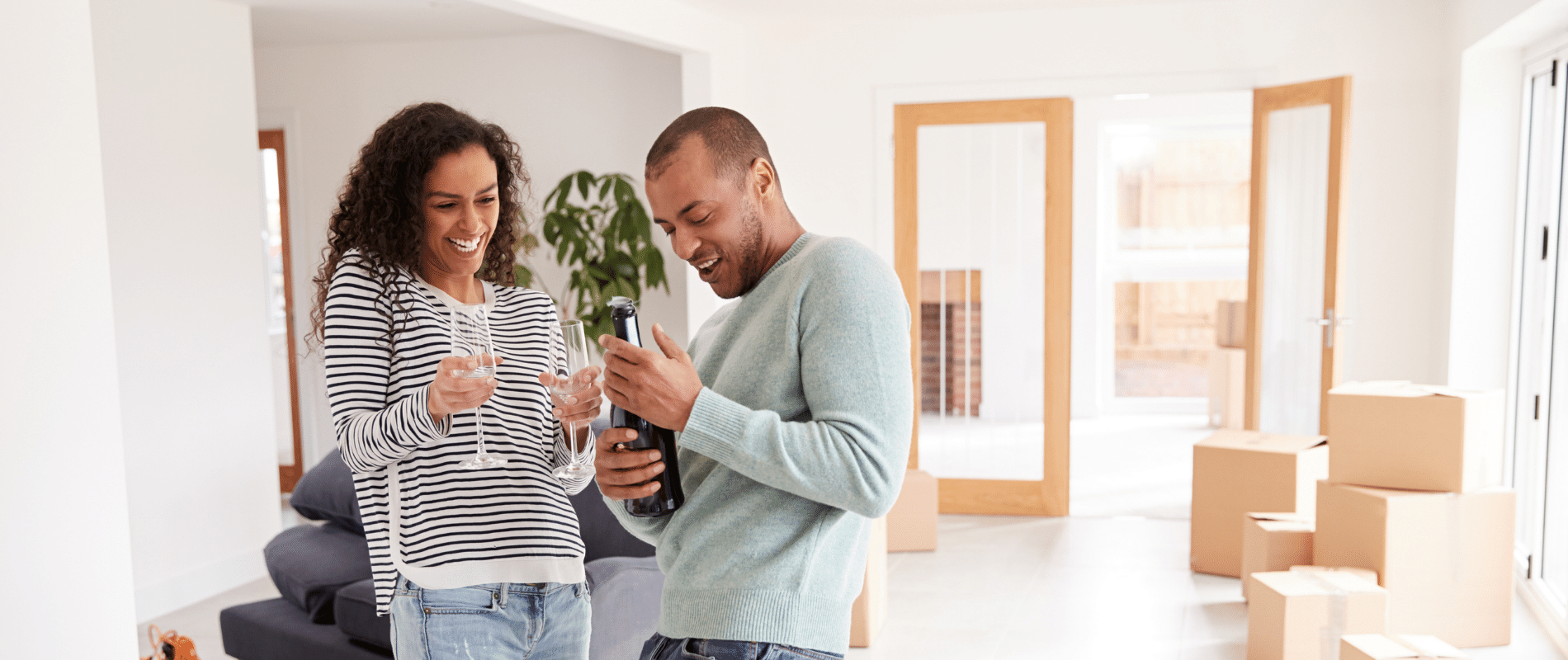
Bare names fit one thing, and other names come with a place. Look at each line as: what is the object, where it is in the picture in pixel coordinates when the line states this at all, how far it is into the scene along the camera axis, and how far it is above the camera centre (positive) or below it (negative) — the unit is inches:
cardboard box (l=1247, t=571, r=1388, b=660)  118.2 -40.9
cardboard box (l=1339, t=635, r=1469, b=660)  102.3 -39.5
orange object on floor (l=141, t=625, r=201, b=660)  104.7 -38.0
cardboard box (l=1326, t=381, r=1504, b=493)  122.7 -22.2
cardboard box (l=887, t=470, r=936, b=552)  178.9 -44.3
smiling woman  52.3 -7.5
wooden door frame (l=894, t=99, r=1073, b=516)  198.1 -1.2
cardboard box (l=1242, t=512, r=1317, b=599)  137.7 -38.4
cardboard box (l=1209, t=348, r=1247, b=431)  291.1 -36.5
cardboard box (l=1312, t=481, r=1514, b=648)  124.3 -36.6
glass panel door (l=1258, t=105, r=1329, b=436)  177.2 -2.8
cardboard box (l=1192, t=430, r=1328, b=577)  155.1 -34.7
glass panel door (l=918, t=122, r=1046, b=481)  200.1 -6.0
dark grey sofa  98.8 -34.2
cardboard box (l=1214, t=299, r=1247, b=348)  291.9 -19.5
